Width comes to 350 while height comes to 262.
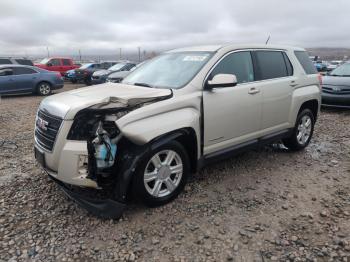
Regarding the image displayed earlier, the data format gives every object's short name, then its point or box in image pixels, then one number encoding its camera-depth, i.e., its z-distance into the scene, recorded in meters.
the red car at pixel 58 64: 21.03
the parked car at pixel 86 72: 19.22
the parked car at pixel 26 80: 13.20
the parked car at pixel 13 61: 17.55
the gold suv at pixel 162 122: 3.28
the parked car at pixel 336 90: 9.05
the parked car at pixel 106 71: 17.32
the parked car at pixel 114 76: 12.73
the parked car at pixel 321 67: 32.58
